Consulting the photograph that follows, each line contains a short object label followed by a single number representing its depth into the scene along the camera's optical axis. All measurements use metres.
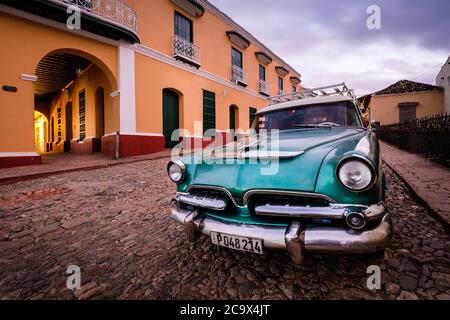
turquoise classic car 1.36
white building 20.59
